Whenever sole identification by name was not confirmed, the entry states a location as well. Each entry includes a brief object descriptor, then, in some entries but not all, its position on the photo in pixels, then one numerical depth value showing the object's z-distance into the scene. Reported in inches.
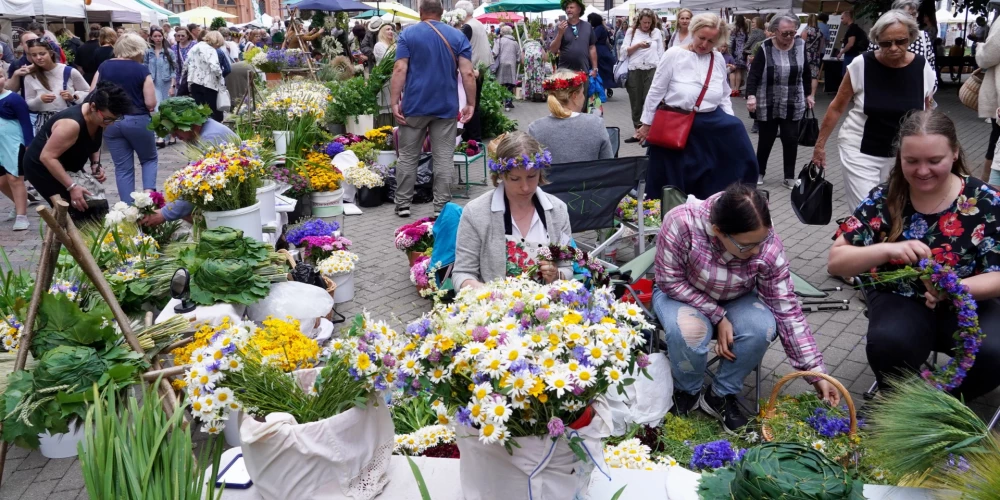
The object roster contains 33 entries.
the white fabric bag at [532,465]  73.0
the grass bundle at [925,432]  82.2
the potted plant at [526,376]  68.2
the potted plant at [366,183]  297.3
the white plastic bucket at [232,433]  133.1
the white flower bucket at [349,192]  307.9
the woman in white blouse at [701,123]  211.6
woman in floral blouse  119.3
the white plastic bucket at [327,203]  271.4
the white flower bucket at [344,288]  199.6
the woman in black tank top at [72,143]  194.5
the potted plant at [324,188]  269.7
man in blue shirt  270.4
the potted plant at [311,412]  78.6
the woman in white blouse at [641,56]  414.0
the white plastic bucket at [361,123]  373.7
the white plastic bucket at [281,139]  283.0
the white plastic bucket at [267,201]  207.8
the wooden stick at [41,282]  103.2
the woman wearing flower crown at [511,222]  140.6
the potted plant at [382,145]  325.1
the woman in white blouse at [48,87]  313.3
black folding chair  189.5
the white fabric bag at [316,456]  79.0
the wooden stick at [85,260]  95.9
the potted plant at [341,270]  195.9
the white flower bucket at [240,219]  180.1
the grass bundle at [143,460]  75.5
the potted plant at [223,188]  176.4
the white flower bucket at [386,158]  324.8
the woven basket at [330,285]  190.5
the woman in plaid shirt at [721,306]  130.0
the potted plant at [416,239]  211.8
